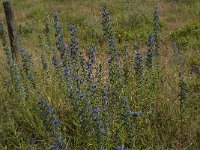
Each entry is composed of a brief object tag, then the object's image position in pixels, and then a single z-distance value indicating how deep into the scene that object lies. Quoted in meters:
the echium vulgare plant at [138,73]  2.93
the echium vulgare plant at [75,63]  2.95
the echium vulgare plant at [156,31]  3.43
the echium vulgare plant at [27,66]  3.44
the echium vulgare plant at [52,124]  2.41
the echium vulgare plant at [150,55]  3.19
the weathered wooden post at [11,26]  4.62
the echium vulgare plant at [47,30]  3.81
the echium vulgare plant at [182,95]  2.82
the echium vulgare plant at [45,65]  3.61
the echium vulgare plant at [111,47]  2.96
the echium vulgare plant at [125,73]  3.09
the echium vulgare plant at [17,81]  3.23
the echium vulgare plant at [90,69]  2.91
